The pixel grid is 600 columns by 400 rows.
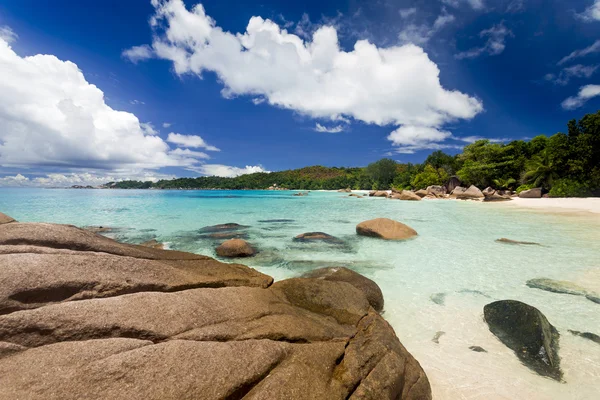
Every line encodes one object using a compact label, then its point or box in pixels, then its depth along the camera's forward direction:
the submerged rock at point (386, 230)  13.88
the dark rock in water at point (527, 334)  4.26
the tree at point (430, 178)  74.56
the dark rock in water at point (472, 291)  7.14
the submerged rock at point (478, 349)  4.74
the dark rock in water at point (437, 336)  5.10
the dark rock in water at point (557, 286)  6.96
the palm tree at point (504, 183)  52.03
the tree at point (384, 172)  103.12
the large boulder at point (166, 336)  2.40
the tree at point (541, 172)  39.69
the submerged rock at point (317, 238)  13.62
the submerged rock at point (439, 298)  6.67
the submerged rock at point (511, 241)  12.25
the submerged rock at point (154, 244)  12.20
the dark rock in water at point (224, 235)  14.99
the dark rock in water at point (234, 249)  10.76
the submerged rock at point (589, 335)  4.95
